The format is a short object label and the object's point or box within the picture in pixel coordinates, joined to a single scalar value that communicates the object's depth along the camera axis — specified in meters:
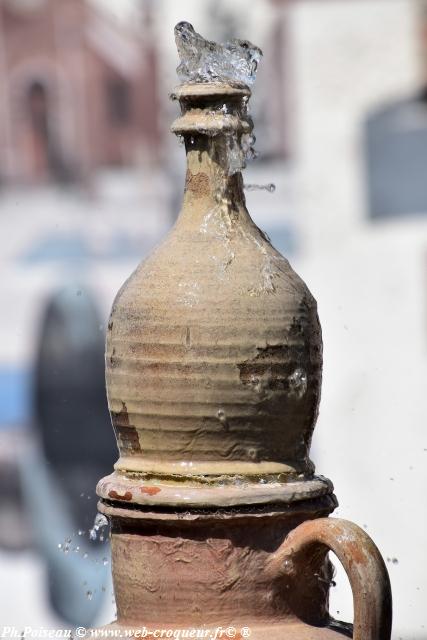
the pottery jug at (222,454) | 4.50
